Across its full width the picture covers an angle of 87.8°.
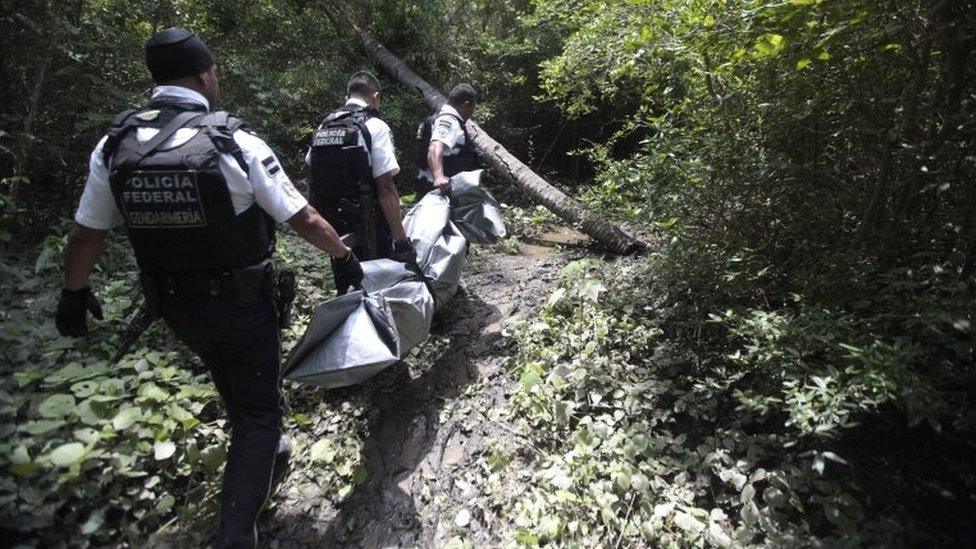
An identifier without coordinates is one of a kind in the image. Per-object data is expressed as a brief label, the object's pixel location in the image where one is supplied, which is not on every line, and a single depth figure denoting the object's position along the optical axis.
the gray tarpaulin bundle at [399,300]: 2.66
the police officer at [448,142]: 4.66
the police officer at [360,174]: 3.59
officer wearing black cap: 2.16
